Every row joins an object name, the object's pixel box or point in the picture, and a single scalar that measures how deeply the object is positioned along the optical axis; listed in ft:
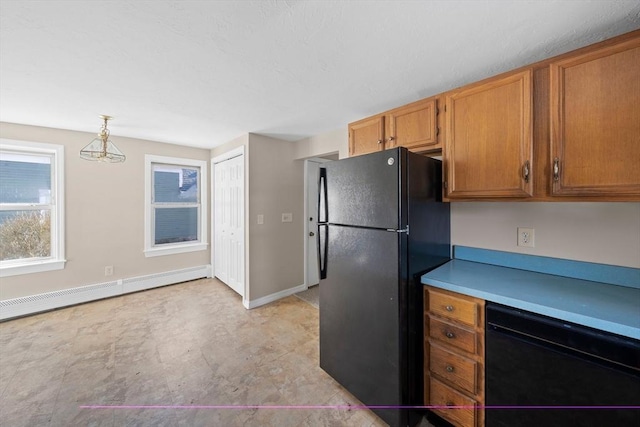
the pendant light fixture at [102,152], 8.47
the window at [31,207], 9.30
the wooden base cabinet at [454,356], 4.40
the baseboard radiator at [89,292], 9.25
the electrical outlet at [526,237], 5.49
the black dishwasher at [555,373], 3.17
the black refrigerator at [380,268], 4.75
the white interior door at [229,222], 11.16
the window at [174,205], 12.27
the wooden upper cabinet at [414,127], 5.95
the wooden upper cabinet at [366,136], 7.02
